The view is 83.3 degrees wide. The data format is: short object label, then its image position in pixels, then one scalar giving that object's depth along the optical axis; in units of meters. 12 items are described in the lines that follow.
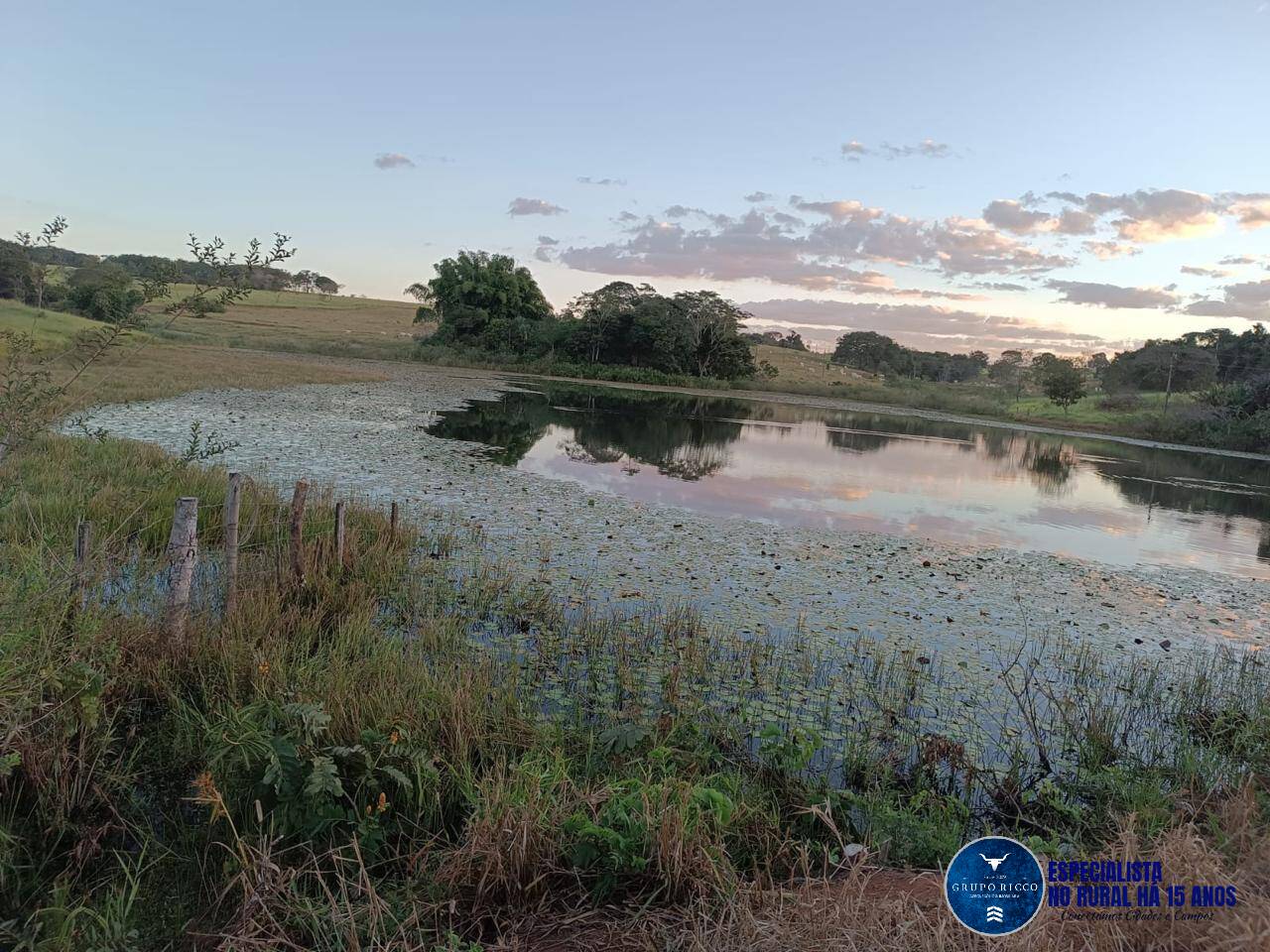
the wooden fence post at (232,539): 5.68
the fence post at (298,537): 6.61
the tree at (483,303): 65.50
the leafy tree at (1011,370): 88.43
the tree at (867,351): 98.38
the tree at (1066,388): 62.00
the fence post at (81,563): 4.33
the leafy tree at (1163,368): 62.75
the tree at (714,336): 67.44
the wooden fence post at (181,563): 5.00
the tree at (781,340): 121.12
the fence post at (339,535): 7.39
